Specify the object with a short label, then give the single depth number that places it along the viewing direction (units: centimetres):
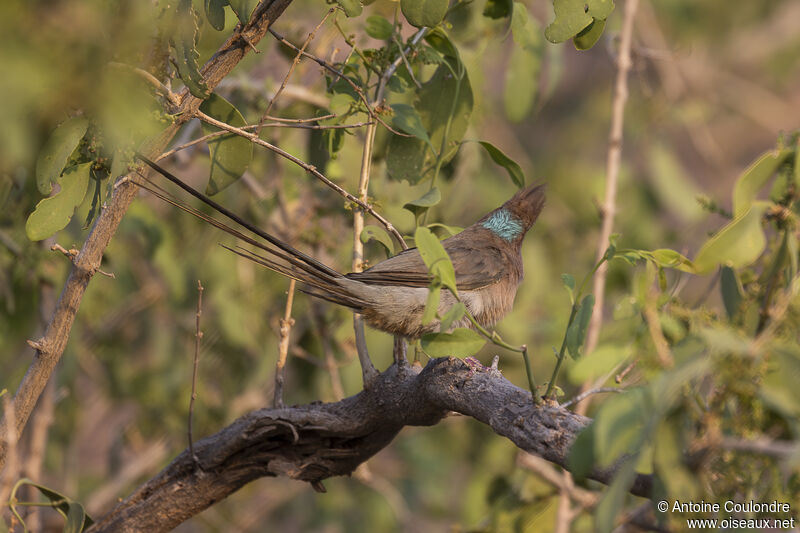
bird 596
